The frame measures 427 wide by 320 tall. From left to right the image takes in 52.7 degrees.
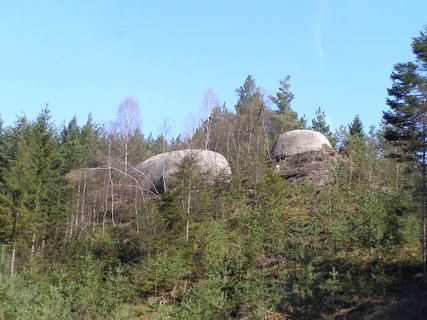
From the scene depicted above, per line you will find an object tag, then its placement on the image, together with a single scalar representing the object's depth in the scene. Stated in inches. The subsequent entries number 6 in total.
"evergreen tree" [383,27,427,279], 658.8
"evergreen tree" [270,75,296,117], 2285.9
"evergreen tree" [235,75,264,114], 2581.7
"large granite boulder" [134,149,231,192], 1288.1
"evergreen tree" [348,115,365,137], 1940.2
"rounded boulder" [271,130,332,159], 1408.7
